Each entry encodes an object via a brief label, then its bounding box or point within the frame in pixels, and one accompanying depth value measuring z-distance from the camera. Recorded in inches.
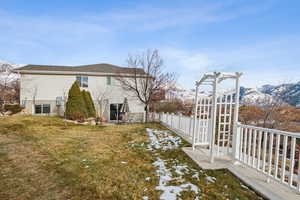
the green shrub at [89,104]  480.1
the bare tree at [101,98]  559.2
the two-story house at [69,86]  507.2
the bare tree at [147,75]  440.1
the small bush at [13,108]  500.5
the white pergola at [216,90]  133.0
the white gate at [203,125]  180.2
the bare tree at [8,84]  618.5
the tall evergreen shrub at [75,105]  419.8
